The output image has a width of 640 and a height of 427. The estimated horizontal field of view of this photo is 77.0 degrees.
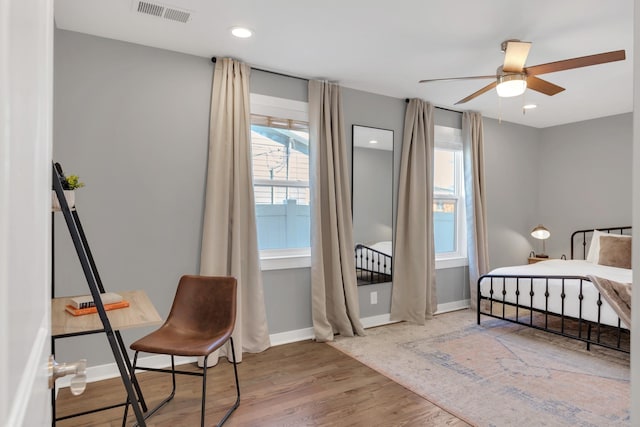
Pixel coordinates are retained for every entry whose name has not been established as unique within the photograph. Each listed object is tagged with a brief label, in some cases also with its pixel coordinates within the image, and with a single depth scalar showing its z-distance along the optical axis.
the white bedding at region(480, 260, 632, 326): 3.41
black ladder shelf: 1.68
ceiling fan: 2.76
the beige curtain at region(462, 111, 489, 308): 4.96
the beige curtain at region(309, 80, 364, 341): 3.79
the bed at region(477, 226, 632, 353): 3.35
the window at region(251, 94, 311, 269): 3.69
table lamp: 5.37
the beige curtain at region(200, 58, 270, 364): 3.27
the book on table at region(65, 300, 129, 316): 1.94
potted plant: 1.79
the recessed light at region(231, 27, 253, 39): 2.81
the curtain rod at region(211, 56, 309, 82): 3.58
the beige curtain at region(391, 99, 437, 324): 4.42
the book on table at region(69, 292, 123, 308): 2.01
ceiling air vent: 2.50
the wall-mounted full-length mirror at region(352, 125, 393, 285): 4.16
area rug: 2.51
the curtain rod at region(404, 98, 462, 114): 4.82
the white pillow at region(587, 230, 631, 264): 4.70
